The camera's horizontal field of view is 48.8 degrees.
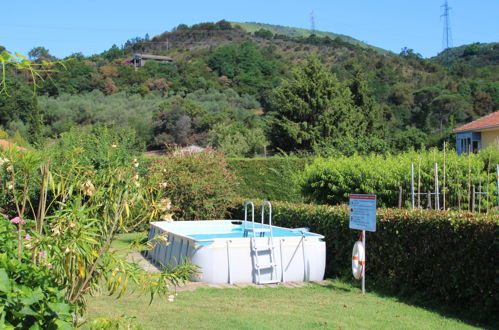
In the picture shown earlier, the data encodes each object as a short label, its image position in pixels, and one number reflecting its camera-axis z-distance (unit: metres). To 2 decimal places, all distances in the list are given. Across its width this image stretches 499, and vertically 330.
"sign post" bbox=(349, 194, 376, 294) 9.19
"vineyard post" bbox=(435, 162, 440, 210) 10.92
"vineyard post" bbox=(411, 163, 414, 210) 11.71
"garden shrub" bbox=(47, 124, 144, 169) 17.20
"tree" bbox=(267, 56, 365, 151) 38.41
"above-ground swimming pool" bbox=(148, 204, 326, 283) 10.20
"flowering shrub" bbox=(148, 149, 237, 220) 16.70
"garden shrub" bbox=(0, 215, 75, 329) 2.78
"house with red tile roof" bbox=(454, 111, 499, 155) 30.48
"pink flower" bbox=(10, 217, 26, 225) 3.68
